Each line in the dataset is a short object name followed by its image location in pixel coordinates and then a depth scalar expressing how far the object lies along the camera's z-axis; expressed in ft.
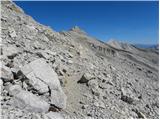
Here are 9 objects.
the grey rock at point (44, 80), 17.68
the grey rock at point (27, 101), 15.48
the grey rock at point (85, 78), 23.66
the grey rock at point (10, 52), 20.24
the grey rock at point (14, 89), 16.30
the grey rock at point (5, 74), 17.39
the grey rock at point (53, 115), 15.18
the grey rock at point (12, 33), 24.75
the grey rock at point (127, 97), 23.36
